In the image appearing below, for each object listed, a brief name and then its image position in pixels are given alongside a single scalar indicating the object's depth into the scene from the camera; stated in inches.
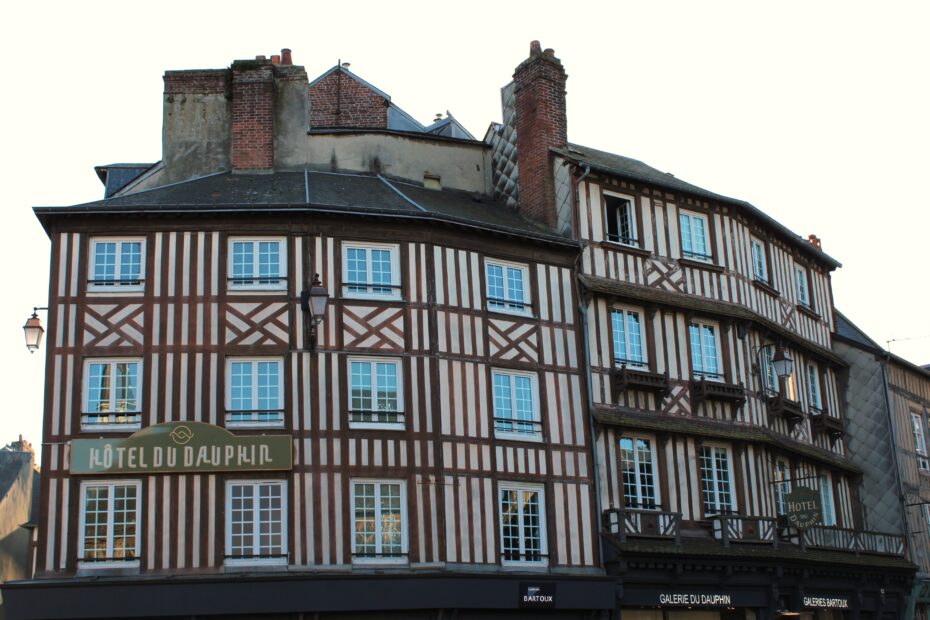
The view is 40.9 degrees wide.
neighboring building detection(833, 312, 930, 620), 1090.7
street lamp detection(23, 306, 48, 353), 724.7
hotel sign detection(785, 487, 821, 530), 900.6
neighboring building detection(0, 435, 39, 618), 1296.8
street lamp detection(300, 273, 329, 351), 746.2
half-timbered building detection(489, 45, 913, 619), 864.3
